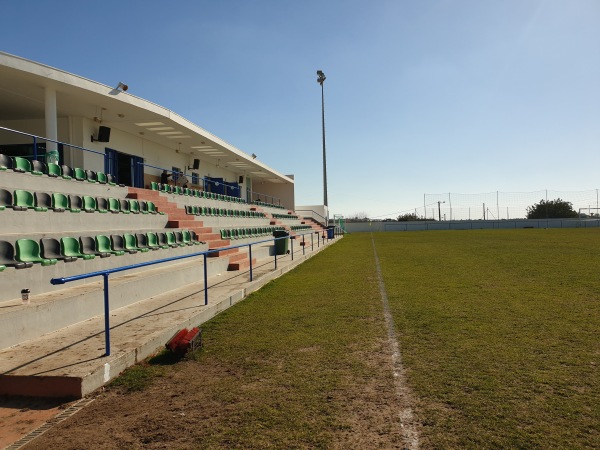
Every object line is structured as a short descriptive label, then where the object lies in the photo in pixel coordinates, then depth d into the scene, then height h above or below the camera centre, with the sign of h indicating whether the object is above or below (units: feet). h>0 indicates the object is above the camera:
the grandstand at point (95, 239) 15.02 -0.61
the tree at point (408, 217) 183.93 +2.77
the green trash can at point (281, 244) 53.22 -2.12
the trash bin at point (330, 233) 104.54 -1.80
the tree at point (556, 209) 165.31 +4.12
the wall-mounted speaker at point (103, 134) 48.52 +11.11
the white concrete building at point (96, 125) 36.86 +12.71
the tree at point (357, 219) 185.80 +2.59
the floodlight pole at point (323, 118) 134.62 +34.65
